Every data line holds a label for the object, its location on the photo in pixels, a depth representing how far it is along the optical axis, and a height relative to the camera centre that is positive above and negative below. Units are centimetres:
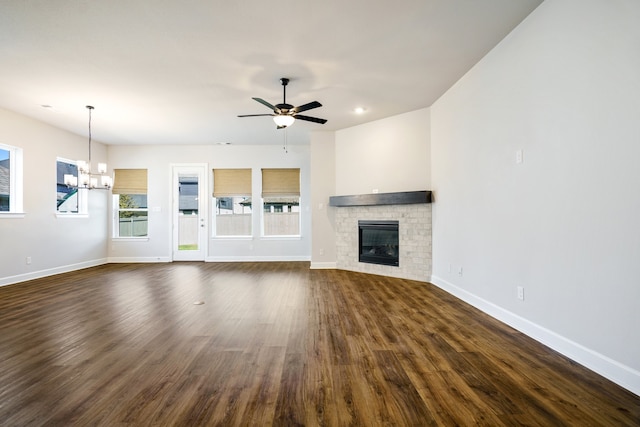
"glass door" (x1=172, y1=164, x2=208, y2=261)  798 +8
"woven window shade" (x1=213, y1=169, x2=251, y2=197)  801 +83
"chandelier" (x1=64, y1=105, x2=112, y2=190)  520 +63
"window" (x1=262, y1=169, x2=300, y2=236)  798 +29
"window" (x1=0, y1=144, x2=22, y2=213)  534 +63
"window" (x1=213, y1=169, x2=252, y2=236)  802 +34
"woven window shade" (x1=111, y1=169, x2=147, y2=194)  790 +86
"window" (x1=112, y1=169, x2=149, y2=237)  791 +21
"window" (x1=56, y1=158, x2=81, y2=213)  641 +48
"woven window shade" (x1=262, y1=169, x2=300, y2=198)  796 +85
